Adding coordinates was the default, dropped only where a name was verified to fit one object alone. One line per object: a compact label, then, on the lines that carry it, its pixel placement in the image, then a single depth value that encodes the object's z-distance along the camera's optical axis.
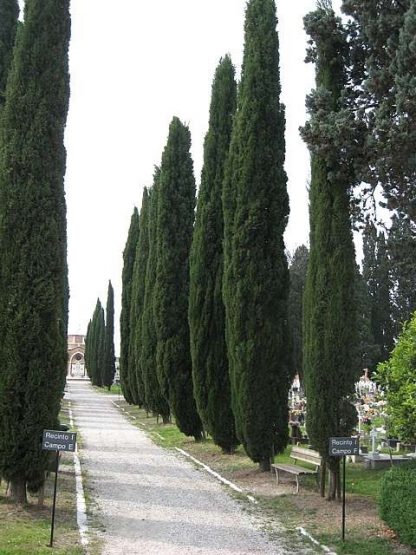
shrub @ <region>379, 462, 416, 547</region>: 7.23
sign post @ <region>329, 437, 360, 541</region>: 8.18
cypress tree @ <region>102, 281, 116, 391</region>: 64.19
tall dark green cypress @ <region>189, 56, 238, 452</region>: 16.45
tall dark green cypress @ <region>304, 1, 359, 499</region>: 10.63
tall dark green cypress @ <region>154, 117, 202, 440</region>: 21.05
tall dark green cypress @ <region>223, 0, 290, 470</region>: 13.24
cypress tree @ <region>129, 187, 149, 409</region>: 32.62
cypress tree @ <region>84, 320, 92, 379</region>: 81.26
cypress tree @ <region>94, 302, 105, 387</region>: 66.81
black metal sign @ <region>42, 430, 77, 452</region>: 7.93
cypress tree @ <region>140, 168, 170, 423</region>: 26.64
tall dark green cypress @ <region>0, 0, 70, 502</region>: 9.38
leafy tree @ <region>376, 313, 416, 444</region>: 8.63
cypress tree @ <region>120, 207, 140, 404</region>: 39.28
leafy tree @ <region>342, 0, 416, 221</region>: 10.51
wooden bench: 11.54
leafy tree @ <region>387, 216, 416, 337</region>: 13.94
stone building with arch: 115.37
